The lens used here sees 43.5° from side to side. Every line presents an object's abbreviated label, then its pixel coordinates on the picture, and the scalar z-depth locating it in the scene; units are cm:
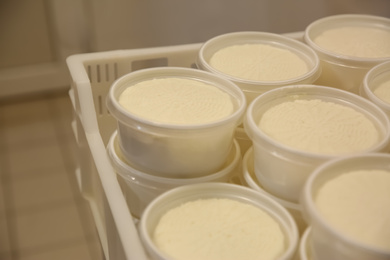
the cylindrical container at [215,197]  63
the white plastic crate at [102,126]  72
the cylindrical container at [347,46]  96
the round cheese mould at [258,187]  73
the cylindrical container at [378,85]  83
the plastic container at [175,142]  76
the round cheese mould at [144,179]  79
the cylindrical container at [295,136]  71
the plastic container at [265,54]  89
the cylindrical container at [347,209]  55
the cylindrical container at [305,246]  63
